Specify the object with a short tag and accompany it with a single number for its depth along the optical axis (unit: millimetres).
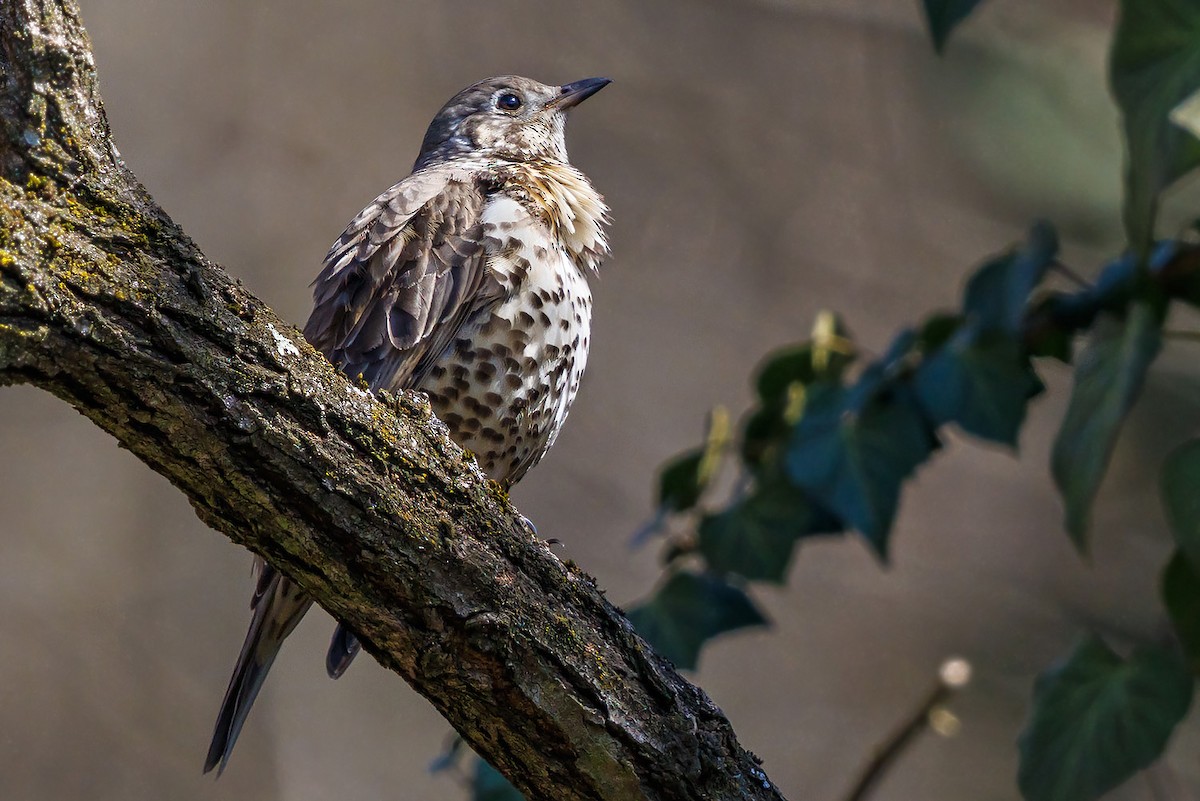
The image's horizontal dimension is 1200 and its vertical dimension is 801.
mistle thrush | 5402
